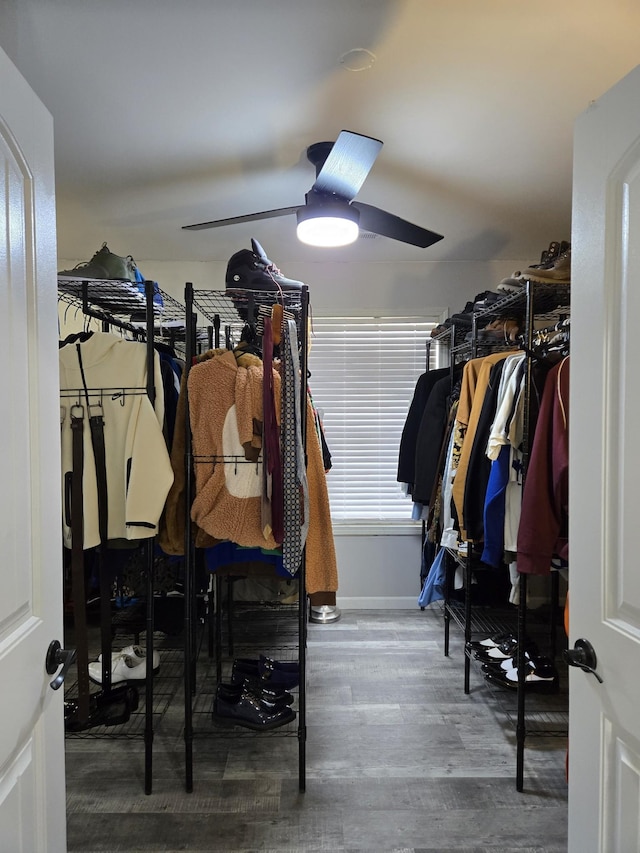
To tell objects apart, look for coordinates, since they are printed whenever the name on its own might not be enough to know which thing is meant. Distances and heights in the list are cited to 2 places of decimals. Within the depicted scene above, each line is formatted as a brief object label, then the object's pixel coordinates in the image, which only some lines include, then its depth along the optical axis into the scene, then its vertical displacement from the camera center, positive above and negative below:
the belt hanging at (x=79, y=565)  1.77 -0.49
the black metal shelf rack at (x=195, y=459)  1.98 -0.12
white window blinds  3.87 +0.13
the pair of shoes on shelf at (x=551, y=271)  2.09 +0.57
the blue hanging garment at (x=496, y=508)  2.19 -0.37
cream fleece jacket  1.90 -0.06
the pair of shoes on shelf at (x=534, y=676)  2.54 -1.24
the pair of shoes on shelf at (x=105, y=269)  2.09 +0.60
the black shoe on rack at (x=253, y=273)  2.08 +0.56
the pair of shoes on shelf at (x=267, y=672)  2.43 -1.17
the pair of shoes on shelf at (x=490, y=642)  2.77 -1.18
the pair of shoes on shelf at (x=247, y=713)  2.20 -1.21
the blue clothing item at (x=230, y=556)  2.07 -0.53
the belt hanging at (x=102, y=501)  1.93 -0.29
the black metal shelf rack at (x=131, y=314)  1.95 +0.46
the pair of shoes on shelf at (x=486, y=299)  2.58 +0.58
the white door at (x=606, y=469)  0.95 -0.10
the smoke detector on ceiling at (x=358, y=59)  1.68 +1.13
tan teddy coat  1.93 -0.09
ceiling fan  1.90 +0.89
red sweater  1.94 -0.30
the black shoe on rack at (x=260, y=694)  2.28 -1.18
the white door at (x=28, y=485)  0.93 -0.12
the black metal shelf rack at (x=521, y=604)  2.05 -0.84
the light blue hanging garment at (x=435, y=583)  3.13 -0.96
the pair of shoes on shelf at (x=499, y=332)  2.57 +0.43
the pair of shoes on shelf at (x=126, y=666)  2.58 -1.19
